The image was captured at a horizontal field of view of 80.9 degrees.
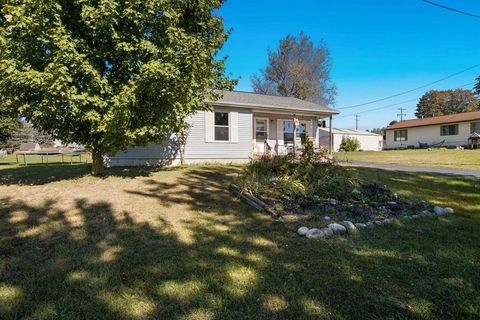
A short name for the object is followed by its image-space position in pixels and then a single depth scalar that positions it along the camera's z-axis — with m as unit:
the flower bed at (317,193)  4.73
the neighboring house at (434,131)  28.89
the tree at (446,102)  51.24
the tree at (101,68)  5.74
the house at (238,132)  11.70
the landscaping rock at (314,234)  3.79
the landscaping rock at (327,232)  3.88
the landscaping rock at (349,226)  4.04
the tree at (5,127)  16.77
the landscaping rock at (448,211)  5.03
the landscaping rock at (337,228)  3.98
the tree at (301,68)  31.22
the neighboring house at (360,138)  31.90
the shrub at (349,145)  31.05
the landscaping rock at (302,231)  3.89
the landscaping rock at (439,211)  4.92
